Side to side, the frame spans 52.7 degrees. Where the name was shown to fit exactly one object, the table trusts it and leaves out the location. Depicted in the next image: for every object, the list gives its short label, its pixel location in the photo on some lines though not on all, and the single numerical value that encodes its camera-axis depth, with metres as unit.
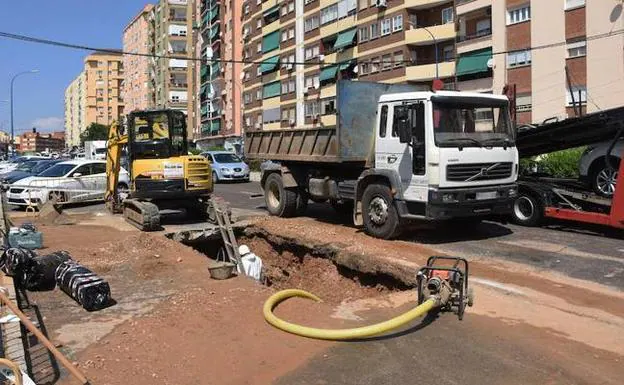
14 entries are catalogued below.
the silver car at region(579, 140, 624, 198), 12.62
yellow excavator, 14.80
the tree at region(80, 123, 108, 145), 114.62
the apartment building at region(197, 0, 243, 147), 83.88
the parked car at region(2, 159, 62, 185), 24.54
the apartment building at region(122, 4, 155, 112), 116.38
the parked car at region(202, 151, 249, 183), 33.25
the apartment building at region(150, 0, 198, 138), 104.75
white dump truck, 11.03
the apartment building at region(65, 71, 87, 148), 170.38
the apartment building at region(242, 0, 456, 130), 44.97
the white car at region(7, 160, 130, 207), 20.58
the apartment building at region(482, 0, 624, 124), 30.83
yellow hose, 5.84
